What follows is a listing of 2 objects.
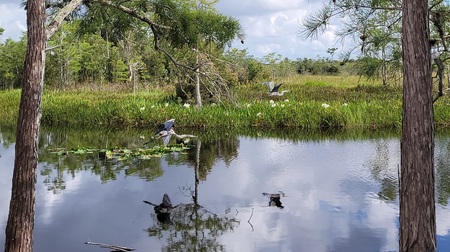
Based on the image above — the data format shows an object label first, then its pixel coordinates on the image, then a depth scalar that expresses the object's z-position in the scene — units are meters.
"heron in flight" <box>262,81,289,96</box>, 21.08
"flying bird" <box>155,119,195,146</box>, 11.05
